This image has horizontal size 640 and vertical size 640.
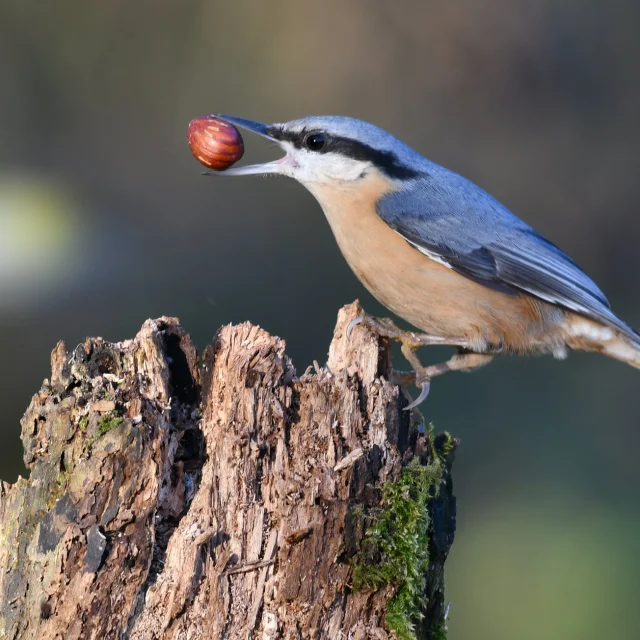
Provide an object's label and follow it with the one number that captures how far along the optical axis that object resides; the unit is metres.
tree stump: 3.58
